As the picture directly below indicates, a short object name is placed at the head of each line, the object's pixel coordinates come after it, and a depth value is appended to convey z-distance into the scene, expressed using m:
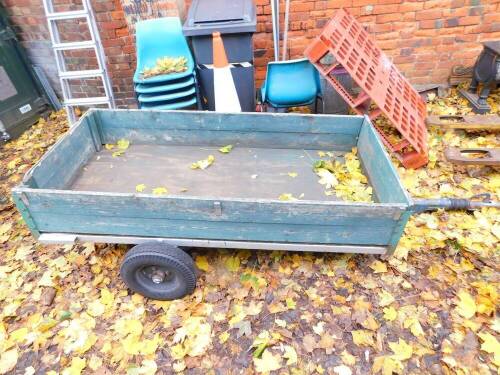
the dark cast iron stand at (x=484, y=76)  3.62
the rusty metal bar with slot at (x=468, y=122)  3.54
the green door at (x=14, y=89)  4.11
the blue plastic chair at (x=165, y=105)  3.53
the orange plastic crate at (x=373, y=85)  3.07
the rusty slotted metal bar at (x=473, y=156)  3.06
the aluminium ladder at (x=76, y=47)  3.65
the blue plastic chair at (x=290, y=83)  3.49
